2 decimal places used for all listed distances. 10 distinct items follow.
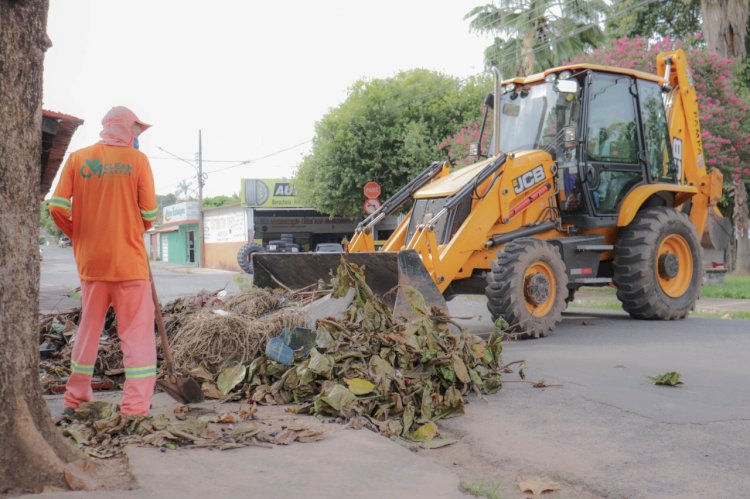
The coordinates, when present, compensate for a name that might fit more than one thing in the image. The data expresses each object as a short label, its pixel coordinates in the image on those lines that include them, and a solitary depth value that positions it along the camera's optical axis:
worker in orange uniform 4.50
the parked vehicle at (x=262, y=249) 29.67
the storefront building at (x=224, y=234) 41.53
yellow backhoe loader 8.56
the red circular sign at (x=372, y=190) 21.45
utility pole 45.47
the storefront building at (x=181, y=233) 51.69
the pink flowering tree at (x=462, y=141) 18.88
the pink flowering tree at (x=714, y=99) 16.23
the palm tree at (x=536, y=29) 26.19
